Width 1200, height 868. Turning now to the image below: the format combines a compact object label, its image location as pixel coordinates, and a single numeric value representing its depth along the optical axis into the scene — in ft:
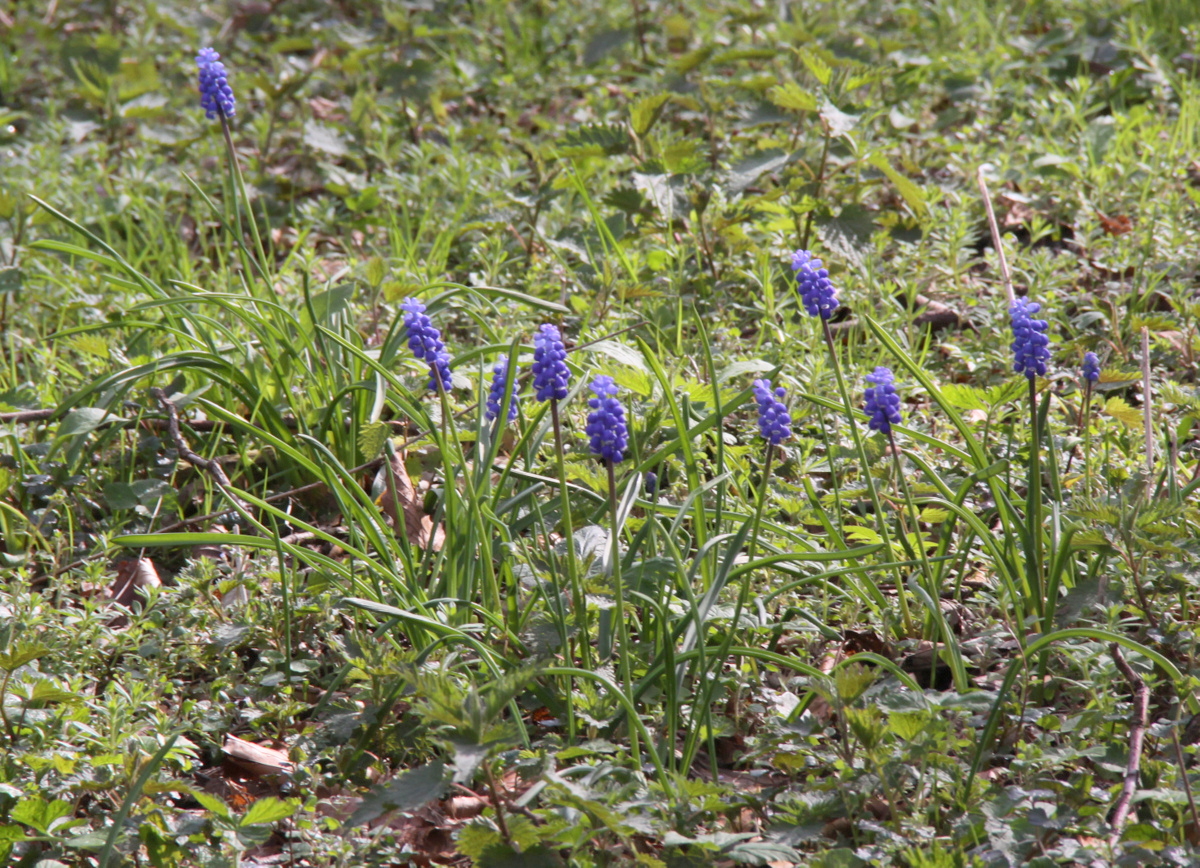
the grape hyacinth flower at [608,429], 13.24
